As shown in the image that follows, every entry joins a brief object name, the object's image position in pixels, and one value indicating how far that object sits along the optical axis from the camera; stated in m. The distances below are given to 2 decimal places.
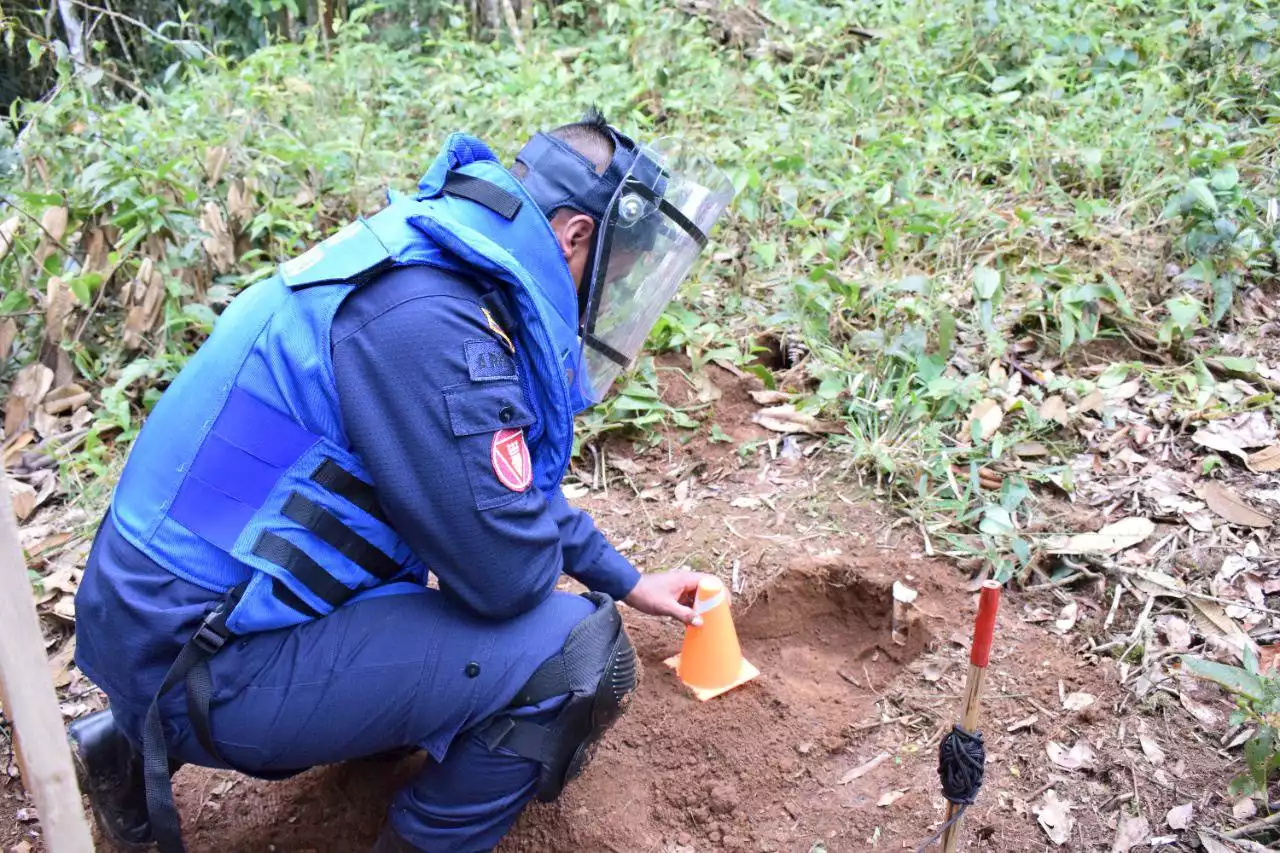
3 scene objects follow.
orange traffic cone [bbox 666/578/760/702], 2.46
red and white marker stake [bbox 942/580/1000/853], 1.59
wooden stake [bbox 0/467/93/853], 1.16
